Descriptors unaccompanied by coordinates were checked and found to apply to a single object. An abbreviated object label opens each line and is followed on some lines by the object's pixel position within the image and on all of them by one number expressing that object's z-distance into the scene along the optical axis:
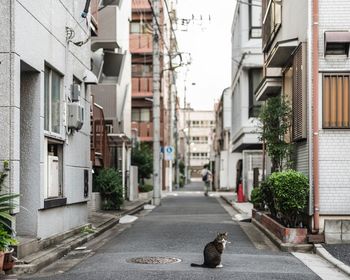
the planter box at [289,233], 12.57
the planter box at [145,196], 37.44
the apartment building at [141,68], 50.31
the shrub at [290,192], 12.60
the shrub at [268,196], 15.12
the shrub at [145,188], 39.22
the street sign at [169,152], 40.80
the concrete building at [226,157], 50.41
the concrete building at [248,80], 32.06
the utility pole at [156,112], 31.27
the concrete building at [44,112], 9.93
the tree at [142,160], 38.69
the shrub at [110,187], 23.56
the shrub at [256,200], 19.56
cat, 9.89
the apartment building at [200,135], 145.12
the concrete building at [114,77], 28.33
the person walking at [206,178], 46.19
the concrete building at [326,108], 12.81
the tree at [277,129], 15.72
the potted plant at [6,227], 9.05
